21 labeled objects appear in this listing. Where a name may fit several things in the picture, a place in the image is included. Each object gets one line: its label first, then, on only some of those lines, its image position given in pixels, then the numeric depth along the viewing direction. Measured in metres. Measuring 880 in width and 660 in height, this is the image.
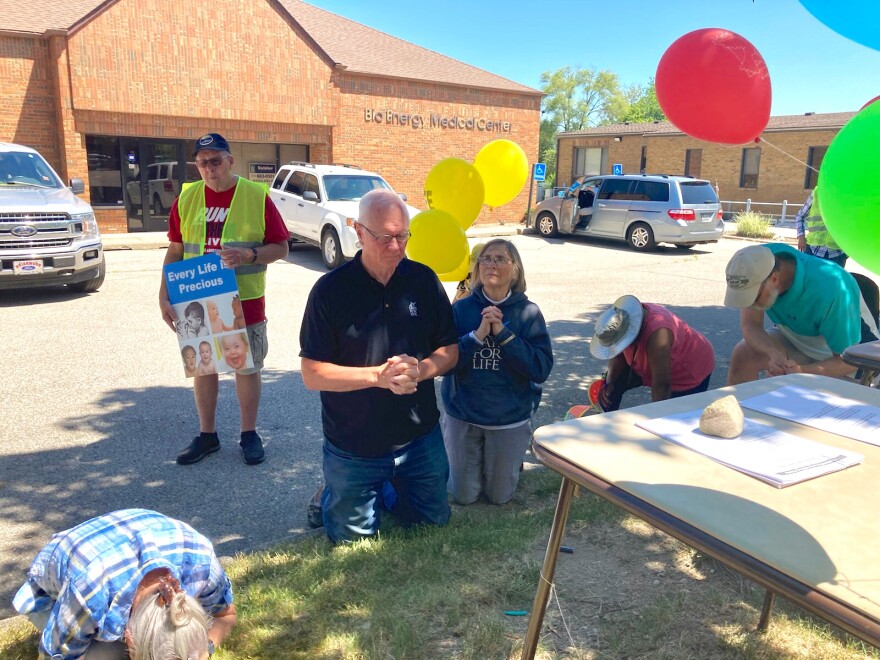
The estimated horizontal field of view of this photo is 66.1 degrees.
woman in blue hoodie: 3.82
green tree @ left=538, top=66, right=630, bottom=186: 70.38
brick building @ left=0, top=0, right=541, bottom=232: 14.89
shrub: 20.14
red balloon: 3.21
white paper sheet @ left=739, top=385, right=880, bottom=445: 2.38
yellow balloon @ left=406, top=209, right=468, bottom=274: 4.02
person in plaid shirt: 2.11
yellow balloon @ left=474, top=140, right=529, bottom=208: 4.86
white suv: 12.26
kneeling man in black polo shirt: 3.13
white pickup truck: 8.30
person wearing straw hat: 3.72
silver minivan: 15.86
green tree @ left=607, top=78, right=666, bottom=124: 68.00
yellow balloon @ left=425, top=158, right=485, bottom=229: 4.46
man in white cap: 3.85
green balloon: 1.61
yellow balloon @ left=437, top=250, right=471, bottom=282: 4.21
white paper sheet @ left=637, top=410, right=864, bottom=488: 2.00
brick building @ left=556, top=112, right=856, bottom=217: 28.28
